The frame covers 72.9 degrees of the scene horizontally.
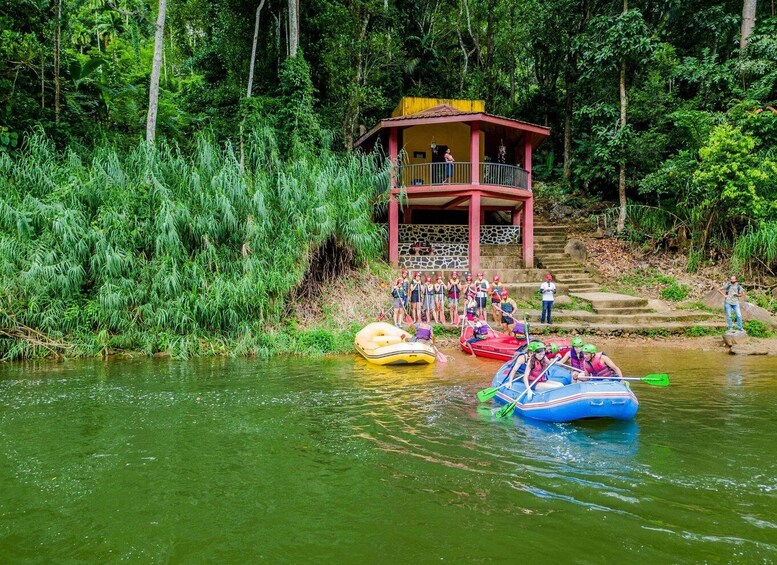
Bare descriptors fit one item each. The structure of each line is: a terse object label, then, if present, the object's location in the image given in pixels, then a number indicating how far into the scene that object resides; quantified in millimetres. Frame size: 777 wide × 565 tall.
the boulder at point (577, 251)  20719
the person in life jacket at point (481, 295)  15203
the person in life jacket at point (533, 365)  8289
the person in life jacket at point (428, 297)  15586
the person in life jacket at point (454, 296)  15844
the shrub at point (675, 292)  17445
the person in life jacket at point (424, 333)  12977
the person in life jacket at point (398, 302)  14766
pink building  19188
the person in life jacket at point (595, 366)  8219
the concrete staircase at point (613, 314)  14988
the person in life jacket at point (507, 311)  14672
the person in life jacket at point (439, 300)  15672
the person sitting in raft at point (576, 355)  8633
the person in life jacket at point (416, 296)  15344
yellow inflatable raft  11902
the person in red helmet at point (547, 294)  15039
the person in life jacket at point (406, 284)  15406
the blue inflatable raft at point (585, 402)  7320
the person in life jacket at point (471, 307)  15047
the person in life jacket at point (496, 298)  15625
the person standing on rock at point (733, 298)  14055
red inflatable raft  12391
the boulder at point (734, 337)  13414
